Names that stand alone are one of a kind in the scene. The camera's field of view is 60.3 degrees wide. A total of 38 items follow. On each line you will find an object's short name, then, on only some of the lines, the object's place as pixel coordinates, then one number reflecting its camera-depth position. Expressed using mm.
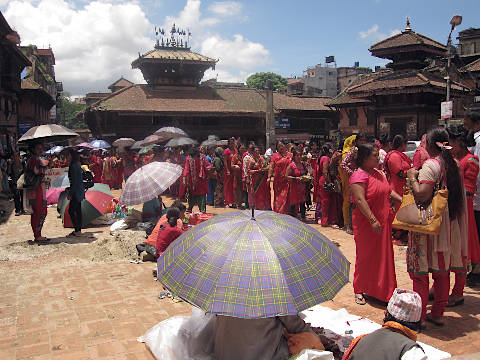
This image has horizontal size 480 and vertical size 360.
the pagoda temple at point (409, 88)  22172
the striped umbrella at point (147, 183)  7453
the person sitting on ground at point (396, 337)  2230
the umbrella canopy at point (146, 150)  16694
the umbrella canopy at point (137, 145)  19231
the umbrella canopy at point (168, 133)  17406
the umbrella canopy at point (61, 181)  11250
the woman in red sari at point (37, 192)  7547
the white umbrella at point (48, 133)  8031
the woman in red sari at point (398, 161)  6922
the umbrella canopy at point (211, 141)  21488
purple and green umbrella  2686
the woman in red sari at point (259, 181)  10078
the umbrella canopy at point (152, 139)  17384
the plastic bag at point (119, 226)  8616
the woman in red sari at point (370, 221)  4551
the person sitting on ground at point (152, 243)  6468
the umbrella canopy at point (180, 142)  15652
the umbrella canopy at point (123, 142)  22172
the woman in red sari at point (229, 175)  11922
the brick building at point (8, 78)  19672
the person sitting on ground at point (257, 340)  3197
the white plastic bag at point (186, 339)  3504
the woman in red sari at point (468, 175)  4766
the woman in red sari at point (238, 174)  11648
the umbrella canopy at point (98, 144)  19294
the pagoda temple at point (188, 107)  28859
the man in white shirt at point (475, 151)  5191
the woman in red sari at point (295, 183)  9078
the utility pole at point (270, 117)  21953
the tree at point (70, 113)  82975
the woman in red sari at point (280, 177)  9320
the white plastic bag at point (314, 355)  3101
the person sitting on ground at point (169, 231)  5727
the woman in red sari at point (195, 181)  10078
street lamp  14172
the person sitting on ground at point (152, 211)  8859
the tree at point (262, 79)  86425
